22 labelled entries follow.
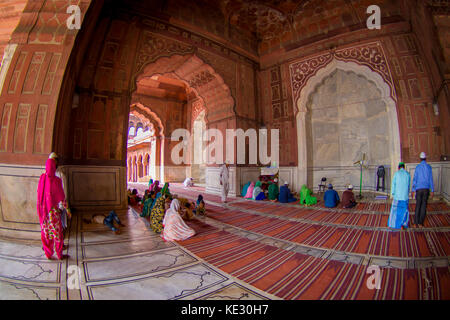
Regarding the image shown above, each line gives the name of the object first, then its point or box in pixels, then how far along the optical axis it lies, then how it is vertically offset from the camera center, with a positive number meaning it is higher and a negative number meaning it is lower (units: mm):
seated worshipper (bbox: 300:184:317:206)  6363 -1057
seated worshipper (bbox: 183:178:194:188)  11676 -1001
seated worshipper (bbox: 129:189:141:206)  6641 -1113
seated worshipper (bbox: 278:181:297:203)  6820 -1032
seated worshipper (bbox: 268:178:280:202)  7289 -985
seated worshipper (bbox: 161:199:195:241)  3426 -1097
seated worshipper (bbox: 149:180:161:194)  6016 -674
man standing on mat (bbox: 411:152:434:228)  3775 -435
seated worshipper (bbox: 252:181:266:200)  7422 -1064
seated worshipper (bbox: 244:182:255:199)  7801 -1038
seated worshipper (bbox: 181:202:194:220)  4555 -1053
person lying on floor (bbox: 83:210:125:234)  3928 -1122
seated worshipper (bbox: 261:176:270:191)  8195 -737
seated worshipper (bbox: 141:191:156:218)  4953 -1013
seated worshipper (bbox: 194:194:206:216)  5117 -1086
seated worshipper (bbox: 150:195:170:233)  3777 -931
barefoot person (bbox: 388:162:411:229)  3721 -649
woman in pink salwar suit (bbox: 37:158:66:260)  2641 -620
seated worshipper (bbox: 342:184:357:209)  5797 -1025
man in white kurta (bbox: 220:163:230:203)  6926 -537
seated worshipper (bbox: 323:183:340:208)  5957 -1021
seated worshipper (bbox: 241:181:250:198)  8078 -991
